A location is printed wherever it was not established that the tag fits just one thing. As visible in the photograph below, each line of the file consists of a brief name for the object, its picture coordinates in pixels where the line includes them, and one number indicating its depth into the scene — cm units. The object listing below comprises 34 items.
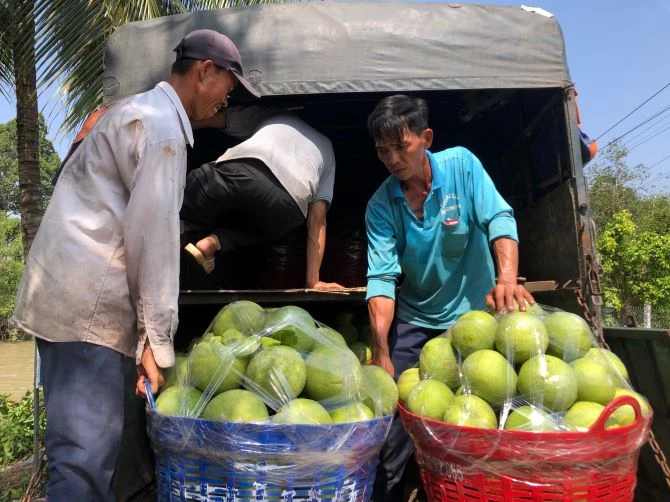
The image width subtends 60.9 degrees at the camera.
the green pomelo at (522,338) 204
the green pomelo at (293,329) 220
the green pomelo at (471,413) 186
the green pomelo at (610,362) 205
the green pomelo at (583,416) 181
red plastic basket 168
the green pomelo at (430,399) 200
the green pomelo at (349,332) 365
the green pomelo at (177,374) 211
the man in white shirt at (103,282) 190
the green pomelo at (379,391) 208
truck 268
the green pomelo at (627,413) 186
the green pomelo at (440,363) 219
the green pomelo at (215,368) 201
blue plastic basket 176
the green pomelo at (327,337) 223
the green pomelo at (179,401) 193
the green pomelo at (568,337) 208
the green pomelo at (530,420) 179
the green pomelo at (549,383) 189
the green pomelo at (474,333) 215
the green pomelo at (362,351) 312
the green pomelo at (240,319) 238
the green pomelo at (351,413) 195
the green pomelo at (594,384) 194
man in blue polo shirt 267
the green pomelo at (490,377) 197
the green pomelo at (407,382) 228
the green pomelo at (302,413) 183
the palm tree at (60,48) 716
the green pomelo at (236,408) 183
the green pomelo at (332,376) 204
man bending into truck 308
